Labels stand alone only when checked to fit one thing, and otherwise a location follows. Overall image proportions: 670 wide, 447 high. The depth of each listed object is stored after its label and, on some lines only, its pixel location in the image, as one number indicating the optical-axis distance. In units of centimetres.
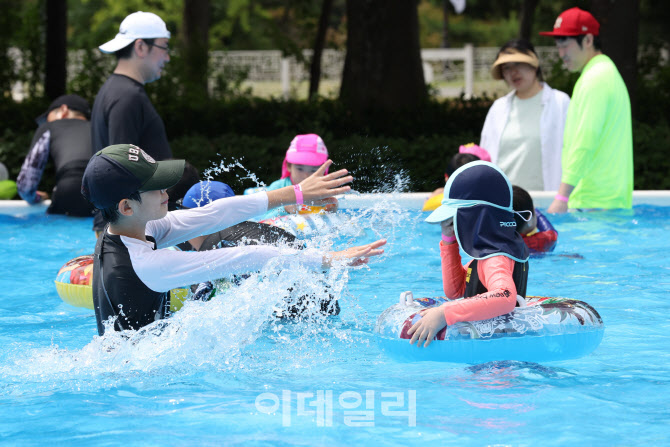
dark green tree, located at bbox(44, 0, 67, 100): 2806
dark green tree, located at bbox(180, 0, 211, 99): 3116
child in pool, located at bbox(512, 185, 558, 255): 1393
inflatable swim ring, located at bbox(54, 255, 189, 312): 1189
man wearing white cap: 1247
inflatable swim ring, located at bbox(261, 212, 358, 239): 1220
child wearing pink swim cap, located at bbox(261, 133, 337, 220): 1326
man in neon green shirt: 1498
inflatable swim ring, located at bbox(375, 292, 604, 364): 895
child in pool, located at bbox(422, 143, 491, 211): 1517
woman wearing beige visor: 1634
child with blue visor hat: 863
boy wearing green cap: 836
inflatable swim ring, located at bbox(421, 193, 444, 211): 1661
